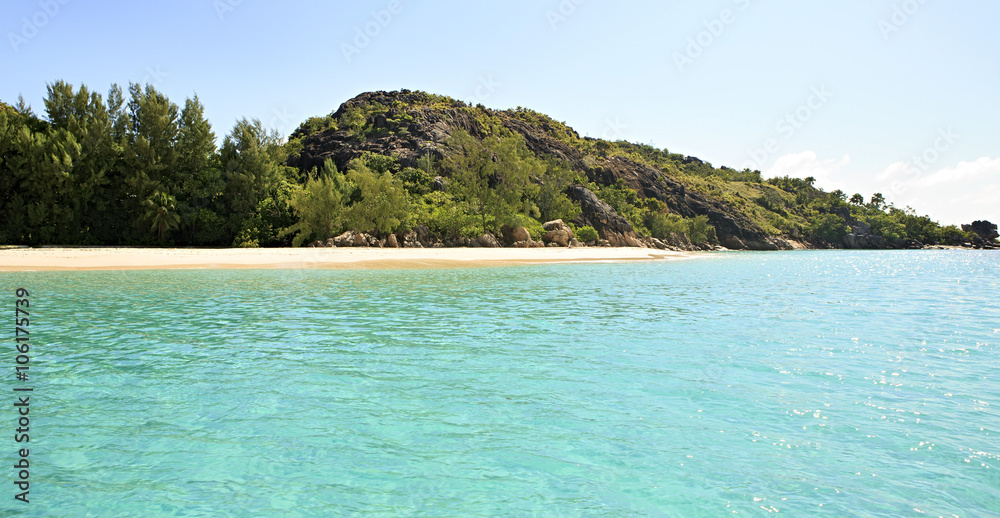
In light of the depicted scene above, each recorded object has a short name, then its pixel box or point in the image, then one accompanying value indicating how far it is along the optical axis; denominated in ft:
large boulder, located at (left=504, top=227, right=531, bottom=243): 215.10
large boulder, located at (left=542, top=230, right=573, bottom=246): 234.33
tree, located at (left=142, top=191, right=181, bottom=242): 158.40
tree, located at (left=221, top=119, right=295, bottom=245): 169.37
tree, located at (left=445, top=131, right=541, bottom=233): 219.00
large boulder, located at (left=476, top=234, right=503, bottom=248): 201.36
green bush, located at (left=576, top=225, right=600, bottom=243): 267.59
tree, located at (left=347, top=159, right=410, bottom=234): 175.11
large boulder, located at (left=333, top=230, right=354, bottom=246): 166.08
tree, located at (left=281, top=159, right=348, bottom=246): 166.40
